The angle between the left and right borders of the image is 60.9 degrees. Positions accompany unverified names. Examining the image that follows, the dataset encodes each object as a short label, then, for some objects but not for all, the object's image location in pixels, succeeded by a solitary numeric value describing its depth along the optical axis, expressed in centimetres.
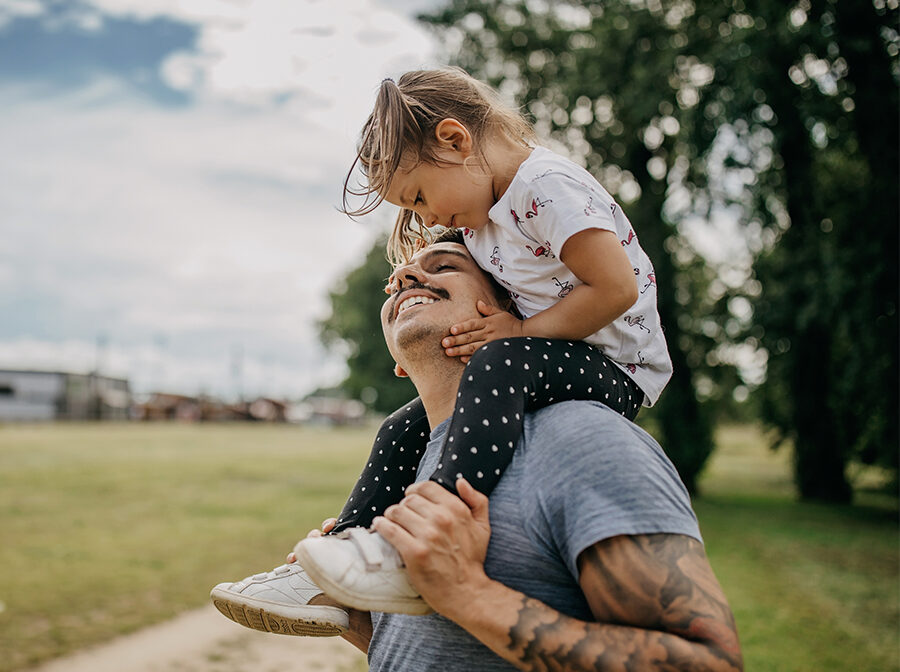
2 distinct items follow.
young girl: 181
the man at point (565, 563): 133
